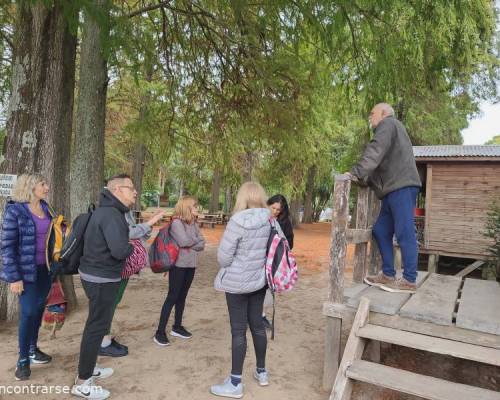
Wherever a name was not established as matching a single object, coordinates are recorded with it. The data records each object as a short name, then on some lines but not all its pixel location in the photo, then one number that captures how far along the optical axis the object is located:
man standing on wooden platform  3.70
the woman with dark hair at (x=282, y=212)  5.14
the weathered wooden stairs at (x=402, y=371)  2.63
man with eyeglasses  3.15
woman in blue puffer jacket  3.42
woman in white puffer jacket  3.23
